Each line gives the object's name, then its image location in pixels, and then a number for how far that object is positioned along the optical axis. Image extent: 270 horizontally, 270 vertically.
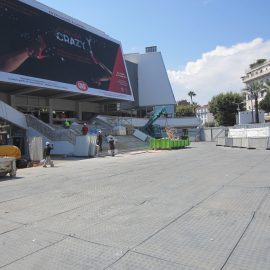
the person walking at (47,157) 22.23
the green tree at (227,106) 92.19
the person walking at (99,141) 31.88
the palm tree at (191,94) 157.00
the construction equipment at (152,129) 50.14
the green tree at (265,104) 91.62
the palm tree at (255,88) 88.01
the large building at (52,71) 37.38
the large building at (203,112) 179.91
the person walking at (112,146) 29.86
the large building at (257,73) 118.86
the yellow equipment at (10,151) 22.83
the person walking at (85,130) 35.59
